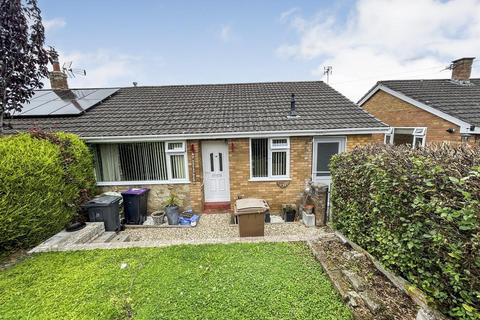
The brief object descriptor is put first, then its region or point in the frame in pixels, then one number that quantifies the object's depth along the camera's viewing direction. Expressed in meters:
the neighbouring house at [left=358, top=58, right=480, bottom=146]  8.70
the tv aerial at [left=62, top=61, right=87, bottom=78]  10.77
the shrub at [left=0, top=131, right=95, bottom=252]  4.13
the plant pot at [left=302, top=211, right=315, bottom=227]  6.48
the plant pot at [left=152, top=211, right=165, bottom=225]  6.92
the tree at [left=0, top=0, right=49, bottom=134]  5.25
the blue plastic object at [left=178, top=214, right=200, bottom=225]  6.96
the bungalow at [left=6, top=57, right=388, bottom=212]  7.14
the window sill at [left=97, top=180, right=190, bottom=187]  7.46
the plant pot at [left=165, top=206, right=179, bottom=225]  6.89
